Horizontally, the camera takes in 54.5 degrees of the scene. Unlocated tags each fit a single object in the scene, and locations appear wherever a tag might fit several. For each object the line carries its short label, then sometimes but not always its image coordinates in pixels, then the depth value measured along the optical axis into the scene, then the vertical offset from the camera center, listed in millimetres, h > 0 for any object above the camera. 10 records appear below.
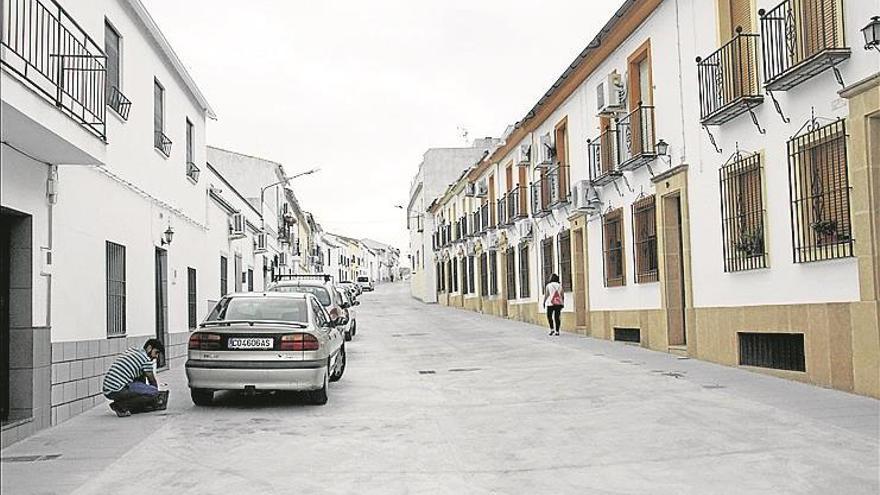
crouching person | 10203 -934
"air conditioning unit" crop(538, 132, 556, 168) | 25109 +4236
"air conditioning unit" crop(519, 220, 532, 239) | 28391 +2187
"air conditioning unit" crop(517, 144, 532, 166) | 27641 +4533
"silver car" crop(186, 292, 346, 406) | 10273 -663
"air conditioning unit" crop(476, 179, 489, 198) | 36844 +4607
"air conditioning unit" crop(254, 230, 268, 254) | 32812 +2270
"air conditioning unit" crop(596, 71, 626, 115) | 18375 +4247
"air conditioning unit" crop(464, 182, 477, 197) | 38562 +4820
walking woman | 22469 -201
